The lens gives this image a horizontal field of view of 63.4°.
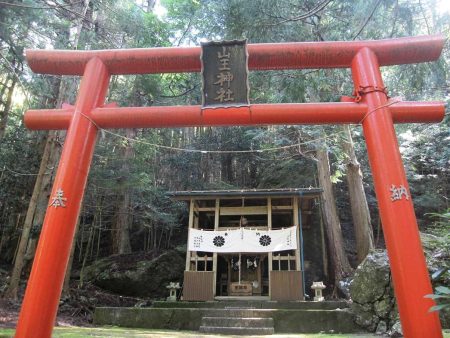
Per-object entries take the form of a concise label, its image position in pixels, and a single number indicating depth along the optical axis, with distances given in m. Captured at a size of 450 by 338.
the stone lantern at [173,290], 10.87
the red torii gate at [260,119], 3.54
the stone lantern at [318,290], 9.98
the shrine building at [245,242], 10.36
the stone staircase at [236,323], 7.60
